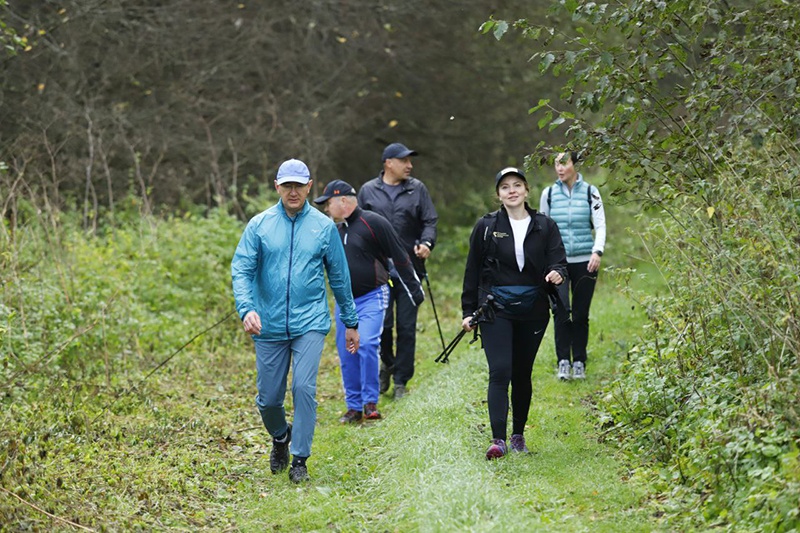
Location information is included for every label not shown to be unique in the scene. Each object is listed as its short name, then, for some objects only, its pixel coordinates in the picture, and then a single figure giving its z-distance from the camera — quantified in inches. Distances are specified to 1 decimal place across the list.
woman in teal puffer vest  802.8
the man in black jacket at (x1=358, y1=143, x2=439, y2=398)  855.1
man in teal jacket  590.2
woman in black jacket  593.6
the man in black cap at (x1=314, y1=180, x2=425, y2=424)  778.8
